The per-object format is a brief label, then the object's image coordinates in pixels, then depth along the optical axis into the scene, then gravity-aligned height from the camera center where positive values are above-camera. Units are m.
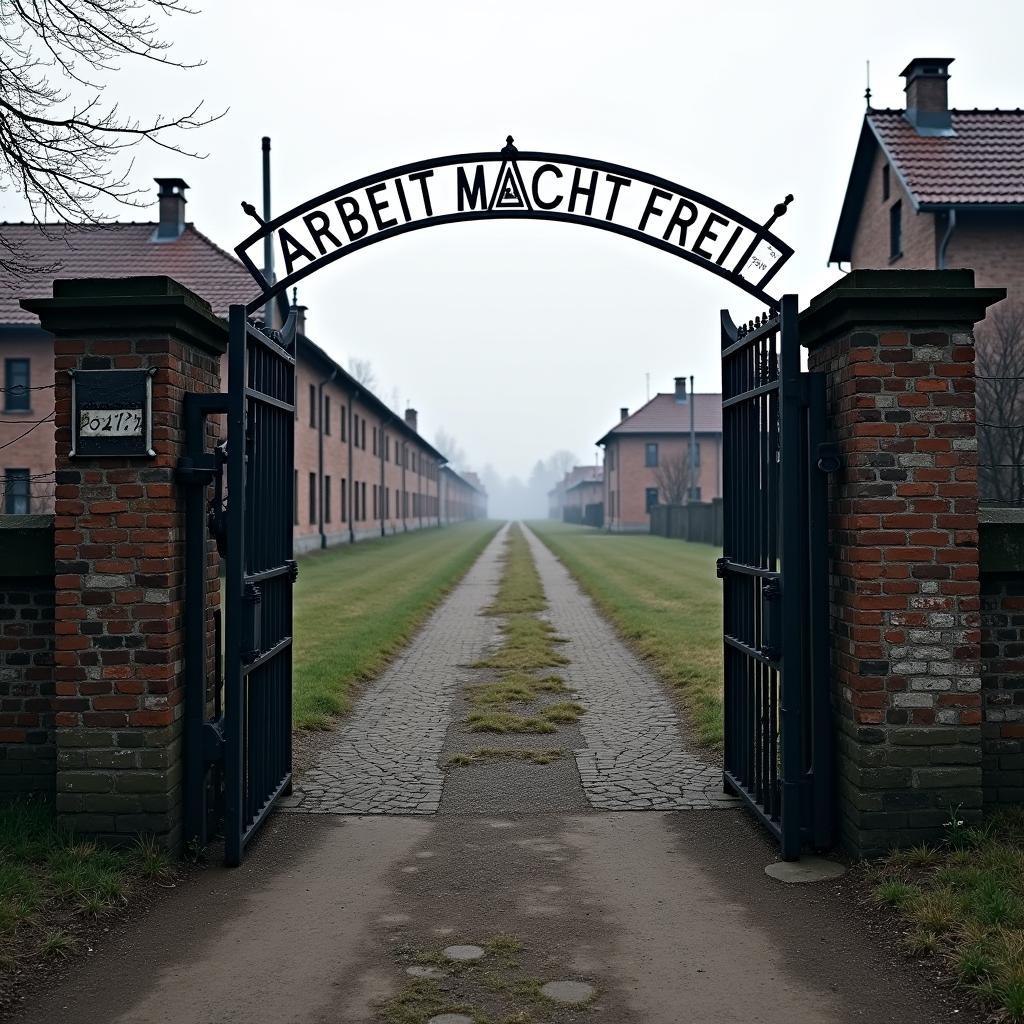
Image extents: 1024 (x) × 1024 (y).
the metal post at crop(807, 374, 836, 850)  4.95 -0.56
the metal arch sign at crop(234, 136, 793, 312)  5.54 +1.64
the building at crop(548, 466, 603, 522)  114.70 +3.05
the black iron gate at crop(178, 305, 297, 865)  4.87 -0.47
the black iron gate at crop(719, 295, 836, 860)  4.90 -0.40
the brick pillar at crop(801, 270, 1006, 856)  4.69 -0.22
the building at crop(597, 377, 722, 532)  56.09 +2.95
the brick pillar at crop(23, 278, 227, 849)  4.76 -0.43
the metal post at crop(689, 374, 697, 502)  43.87 +0.97
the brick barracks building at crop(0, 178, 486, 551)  27.09 +4.11
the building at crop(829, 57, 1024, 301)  21.14 +7.02
